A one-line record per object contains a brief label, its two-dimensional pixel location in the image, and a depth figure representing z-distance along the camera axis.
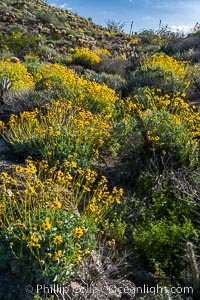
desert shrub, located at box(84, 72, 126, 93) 9.67
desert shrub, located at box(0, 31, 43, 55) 15.83
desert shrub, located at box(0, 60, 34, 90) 8.27
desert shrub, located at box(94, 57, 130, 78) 12.12
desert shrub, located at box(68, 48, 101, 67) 13.80
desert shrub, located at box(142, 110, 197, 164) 5.11
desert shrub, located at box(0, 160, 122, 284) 3.01
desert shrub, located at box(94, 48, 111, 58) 15.81
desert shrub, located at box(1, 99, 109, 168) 4.97
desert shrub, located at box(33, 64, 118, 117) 7.14
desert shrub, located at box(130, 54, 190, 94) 8.54
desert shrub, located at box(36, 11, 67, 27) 22.47
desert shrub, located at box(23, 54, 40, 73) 10.37
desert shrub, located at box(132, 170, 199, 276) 3.75
